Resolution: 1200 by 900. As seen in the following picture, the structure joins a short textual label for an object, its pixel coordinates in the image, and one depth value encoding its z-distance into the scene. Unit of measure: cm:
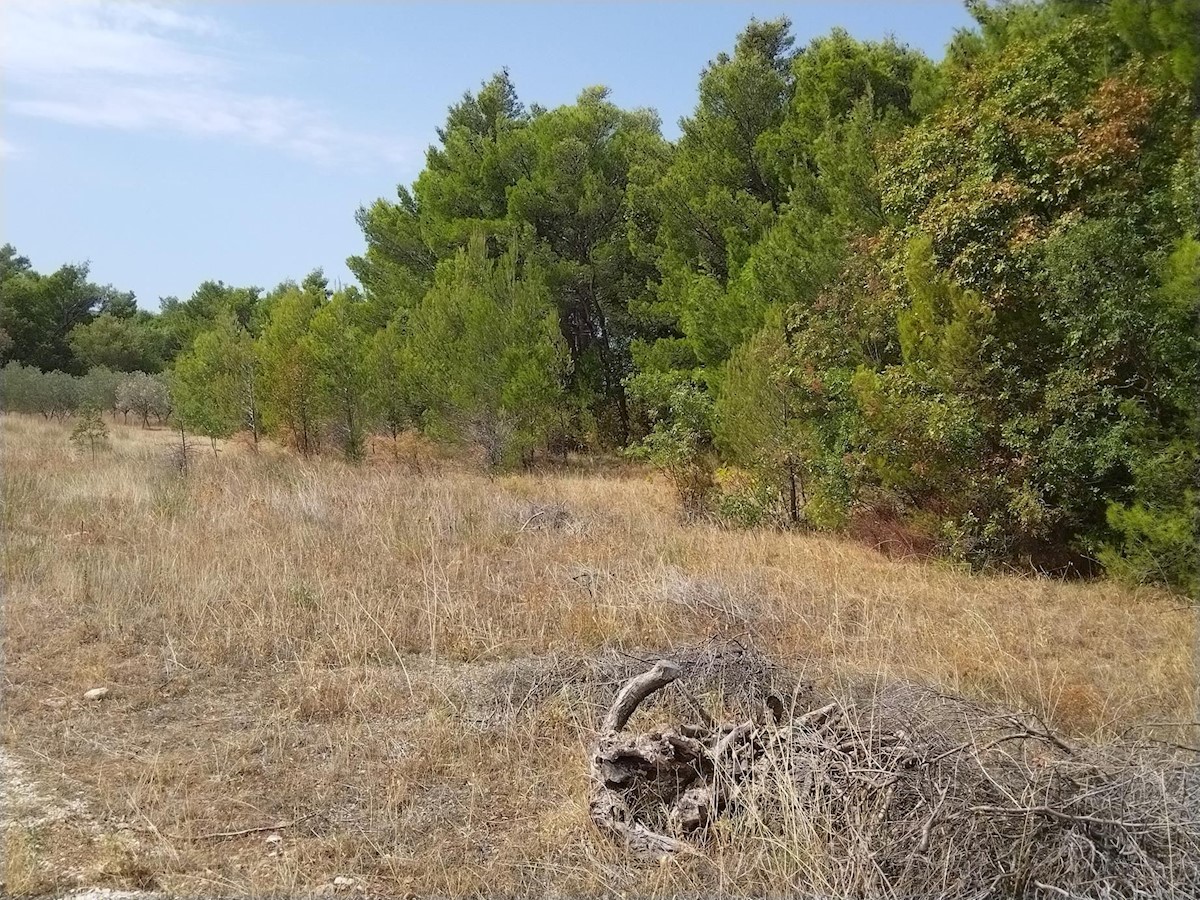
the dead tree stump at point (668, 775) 319
